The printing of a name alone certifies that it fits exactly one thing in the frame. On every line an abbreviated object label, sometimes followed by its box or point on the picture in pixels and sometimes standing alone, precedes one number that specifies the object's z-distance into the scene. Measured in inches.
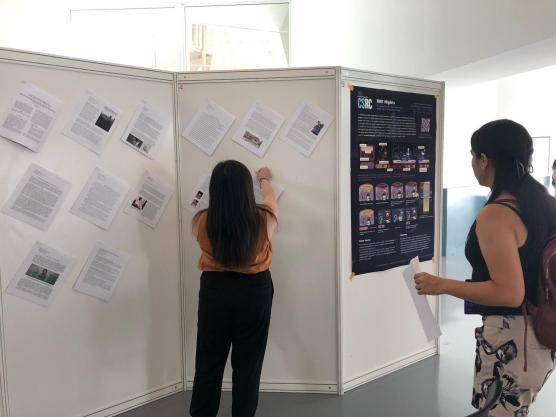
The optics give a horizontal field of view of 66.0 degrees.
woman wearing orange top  74.1
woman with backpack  48.9
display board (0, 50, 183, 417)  79.3
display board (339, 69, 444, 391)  98.8
